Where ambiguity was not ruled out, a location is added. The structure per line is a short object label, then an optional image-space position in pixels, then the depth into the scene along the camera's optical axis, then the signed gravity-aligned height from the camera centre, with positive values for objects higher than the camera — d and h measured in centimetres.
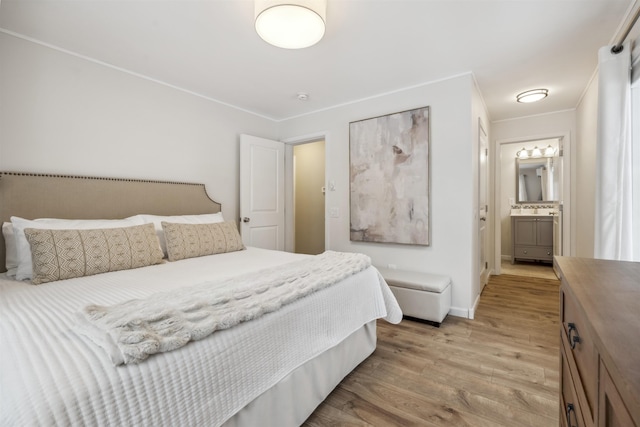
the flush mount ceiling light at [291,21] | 162 +114
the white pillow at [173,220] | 251 -8
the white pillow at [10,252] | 187 -26
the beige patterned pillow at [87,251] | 171 -26
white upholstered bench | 262 -79
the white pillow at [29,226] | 177 -10
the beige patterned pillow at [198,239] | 240 -25
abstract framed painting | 304 +37
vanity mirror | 545 +57
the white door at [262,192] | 367 +25
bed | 72 -45
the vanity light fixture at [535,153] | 543 +110
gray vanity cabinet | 523 -52
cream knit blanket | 86 -38
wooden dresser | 45 -25
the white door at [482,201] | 330 +11
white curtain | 186 +35
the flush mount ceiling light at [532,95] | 321 +131
